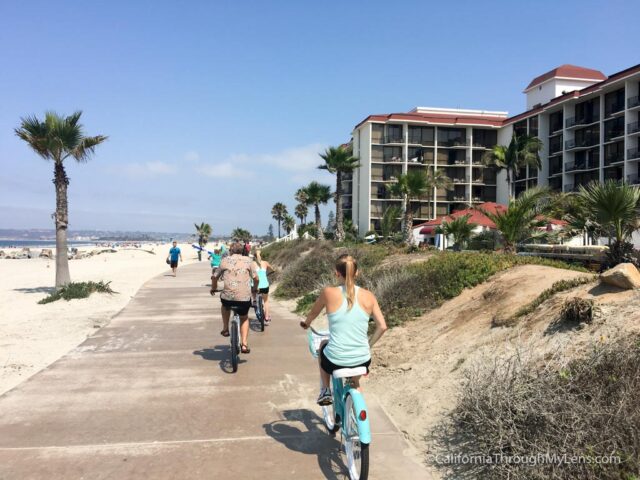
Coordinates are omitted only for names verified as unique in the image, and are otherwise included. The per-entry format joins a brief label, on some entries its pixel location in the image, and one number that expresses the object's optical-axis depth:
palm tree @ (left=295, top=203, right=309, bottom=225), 81.97
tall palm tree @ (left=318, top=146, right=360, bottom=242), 43.16
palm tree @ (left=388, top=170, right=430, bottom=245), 29.89
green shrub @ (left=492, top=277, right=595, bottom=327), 6.29
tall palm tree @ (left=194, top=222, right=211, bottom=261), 89.74
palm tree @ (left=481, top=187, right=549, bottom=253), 11.58
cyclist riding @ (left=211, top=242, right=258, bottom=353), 7.31
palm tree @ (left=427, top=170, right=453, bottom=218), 44.35
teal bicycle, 3.68
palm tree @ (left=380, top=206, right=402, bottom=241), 30.48
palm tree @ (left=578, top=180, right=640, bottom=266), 7.63
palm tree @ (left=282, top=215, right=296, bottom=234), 96.88
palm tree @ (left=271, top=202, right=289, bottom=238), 93.99
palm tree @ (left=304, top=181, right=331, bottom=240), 54.75
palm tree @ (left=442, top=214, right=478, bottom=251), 22.03
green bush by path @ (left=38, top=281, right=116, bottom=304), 14.84
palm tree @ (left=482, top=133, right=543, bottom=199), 42.59
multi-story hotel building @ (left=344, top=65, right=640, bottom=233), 52.28
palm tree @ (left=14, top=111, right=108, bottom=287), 16.02
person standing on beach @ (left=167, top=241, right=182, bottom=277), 24.22
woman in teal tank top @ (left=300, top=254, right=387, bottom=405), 4.17
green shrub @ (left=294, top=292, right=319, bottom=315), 12.96
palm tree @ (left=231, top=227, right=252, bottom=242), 92.35
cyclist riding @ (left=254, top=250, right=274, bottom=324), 10.73
